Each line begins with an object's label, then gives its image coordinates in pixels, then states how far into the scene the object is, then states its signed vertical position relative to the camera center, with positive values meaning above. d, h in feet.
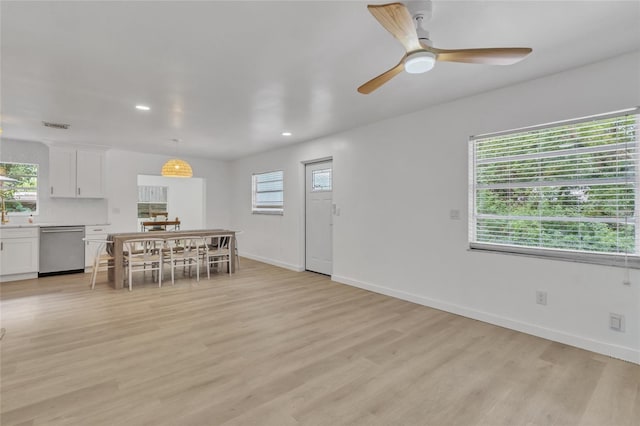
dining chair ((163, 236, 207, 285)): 16.67 -2.40
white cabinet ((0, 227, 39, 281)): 16.31 -2.27
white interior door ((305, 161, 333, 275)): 17.98 -0.42
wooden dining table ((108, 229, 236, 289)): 15.15 -1.67
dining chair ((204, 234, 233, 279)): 18.25 -2.38
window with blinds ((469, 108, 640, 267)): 8.38 +0.63
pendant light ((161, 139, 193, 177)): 16.75 +2.26
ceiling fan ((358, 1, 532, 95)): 5.52 +3.11
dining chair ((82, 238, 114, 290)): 15.15 -2.41
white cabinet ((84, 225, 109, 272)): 19.13 -2.00
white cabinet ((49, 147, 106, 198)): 18.66 +2.38
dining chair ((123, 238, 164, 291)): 15.19 -2.36
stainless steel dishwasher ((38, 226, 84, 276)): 17.69 -2.27
